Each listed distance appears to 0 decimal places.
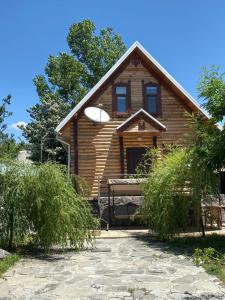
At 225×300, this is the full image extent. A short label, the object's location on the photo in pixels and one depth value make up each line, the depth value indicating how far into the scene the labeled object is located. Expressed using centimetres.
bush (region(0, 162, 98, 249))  645
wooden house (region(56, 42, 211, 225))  1165
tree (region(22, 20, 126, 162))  2286
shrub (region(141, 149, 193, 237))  764
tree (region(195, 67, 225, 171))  714
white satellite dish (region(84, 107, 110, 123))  1128
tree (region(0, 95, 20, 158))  1647
